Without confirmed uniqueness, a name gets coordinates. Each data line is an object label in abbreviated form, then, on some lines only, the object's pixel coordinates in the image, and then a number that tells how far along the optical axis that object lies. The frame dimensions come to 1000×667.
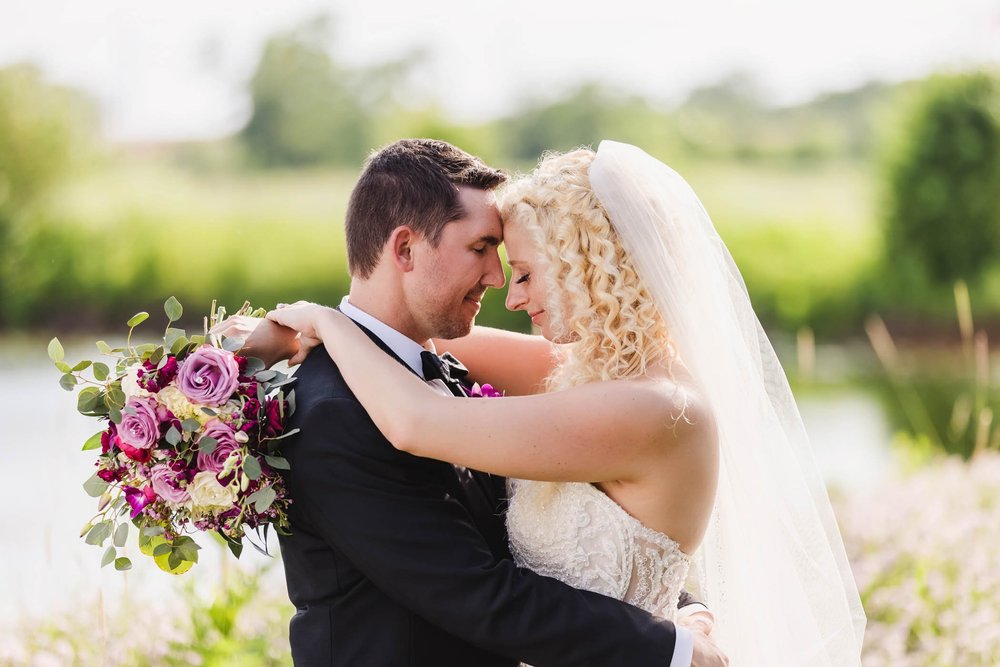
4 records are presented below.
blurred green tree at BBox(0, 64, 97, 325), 27.84
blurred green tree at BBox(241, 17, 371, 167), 38.97
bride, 2.60
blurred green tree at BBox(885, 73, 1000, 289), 20.95
